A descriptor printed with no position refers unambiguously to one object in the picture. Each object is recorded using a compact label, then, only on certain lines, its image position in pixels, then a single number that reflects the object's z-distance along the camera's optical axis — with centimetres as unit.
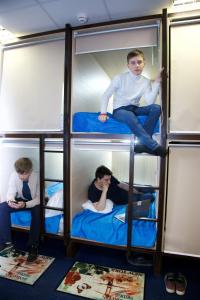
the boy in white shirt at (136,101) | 201
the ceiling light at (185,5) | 190
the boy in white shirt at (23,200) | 241
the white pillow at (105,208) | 250
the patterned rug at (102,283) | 184
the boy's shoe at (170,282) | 187
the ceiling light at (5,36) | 252
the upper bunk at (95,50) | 211
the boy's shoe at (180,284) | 184
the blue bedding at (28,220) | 243
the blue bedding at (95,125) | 218
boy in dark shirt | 264
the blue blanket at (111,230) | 215
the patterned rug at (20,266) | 202
